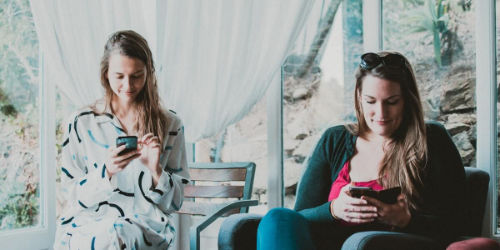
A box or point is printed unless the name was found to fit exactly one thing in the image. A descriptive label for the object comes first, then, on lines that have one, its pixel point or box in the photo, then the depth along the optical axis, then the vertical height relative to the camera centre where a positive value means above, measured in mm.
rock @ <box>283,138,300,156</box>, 2677 -103
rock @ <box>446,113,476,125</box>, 2287 +35
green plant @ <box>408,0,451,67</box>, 2354 +492
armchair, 1826 -355
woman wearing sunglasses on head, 1707 -165
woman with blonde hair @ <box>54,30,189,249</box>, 1730 -118
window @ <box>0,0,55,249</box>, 2418 -61
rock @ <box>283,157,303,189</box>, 2676 -241
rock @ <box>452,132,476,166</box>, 2291 -97
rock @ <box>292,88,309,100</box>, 2654 +170
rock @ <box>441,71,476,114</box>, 2283 +148
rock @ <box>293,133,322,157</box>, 2645 -107
